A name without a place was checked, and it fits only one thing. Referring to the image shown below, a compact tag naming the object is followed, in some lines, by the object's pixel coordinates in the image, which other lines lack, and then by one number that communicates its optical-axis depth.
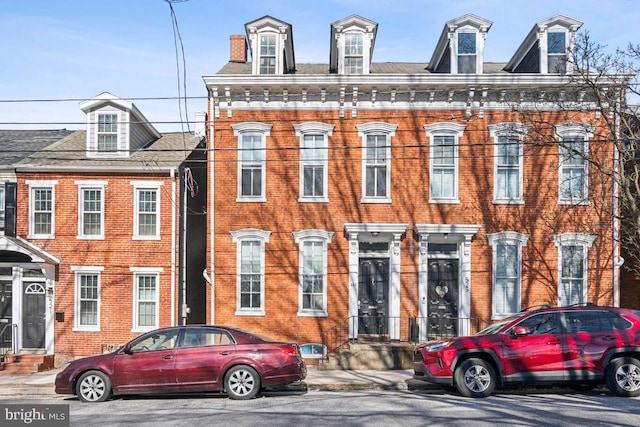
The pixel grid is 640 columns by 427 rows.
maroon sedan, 12.82
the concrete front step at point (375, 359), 17.69
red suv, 12.91
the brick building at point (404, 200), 19.45
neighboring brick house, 20.19
